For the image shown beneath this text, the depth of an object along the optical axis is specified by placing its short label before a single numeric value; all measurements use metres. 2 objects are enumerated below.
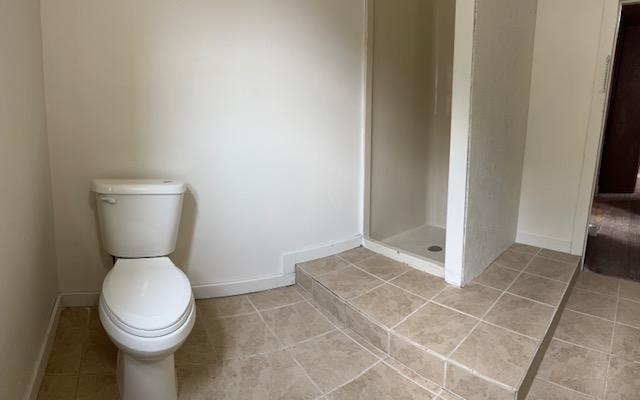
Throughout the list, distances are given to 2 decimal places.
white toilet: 1.24
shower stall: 2.71
